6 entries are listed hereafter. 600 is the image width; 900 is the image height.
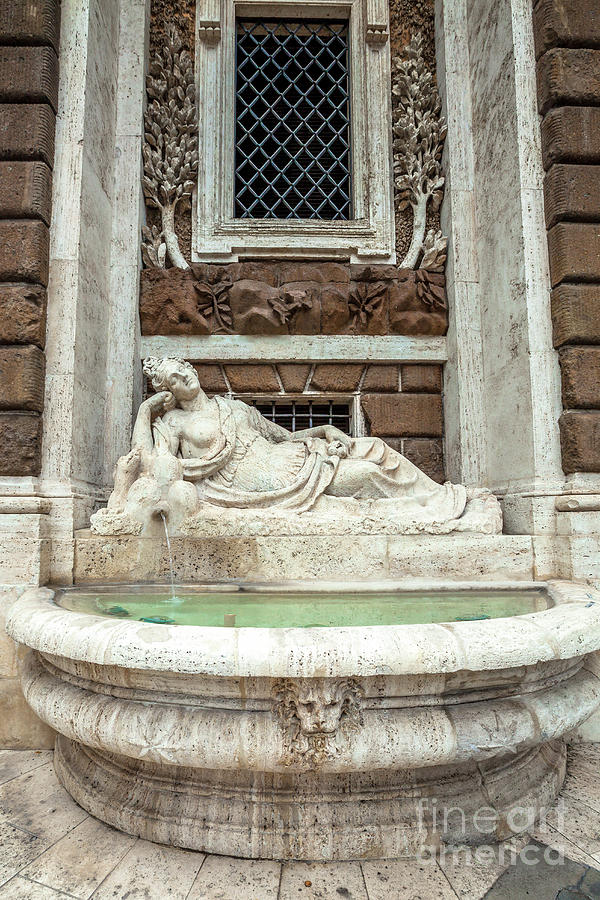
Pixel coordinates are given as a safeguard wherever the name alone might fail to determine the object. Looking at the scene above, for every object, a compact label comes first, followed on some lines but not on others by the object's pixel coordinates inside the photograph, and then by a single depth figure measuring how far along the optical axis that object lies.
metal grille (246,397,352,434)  5.12
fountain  1.91
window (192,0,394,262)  5.07
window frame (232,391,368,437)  4.98
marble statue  3.57
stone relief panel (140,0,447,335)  4.84
